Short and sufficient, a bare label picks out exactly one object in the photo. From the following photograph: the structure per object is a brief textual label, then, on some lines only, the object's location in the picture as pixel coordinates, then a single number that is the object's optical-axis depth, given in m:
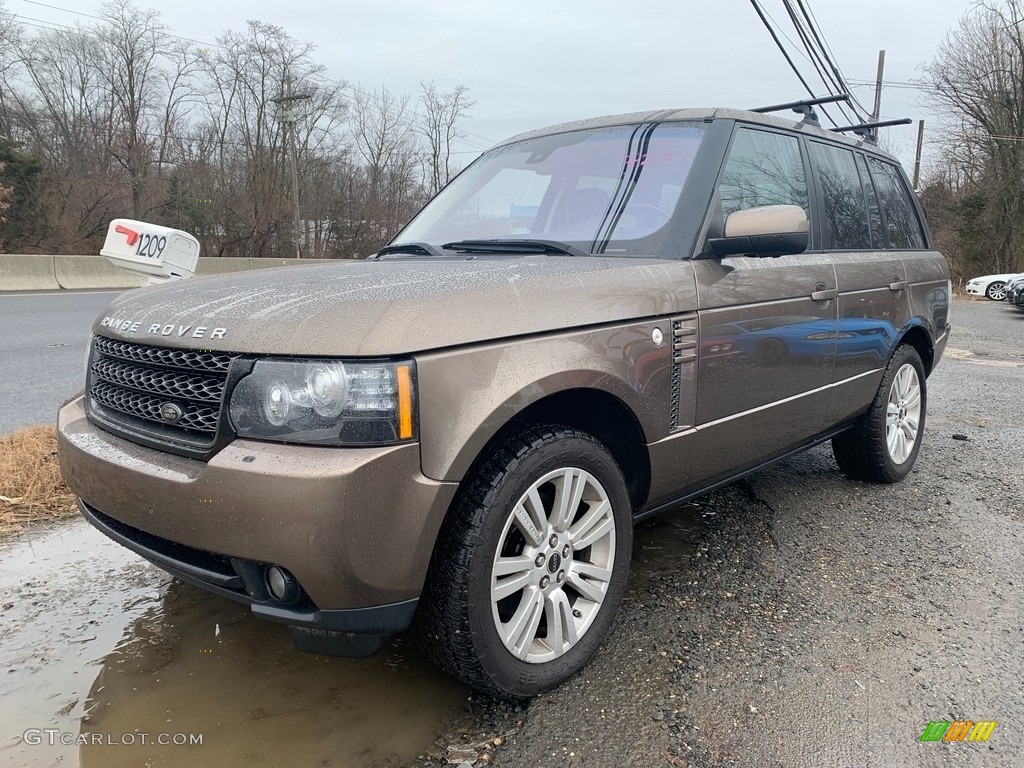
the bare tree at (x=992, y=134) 27.06
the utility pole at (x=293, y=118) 30.88
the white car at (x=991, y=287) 22.28
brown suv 1.79
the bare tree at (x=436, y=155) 41.50
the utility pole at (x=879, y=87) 27.20
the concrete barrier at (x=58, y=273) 16.42
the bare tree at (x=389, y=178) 37.69
